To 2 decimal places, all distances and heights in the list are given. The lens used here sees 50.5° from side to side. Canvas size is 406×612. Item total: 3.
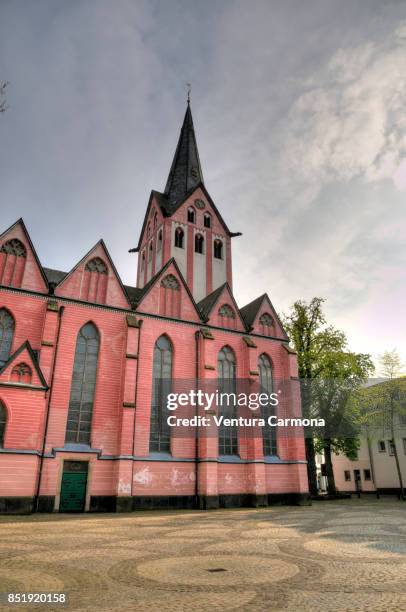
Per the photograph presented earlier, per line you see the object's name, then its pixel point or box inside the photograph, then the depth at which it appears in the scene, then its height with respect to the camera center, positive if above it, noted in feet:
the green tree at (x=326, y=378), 125.80 +26.59
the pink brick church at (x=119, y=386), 75.87 +15.64
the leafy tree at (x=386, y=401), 129.32 +20.56
